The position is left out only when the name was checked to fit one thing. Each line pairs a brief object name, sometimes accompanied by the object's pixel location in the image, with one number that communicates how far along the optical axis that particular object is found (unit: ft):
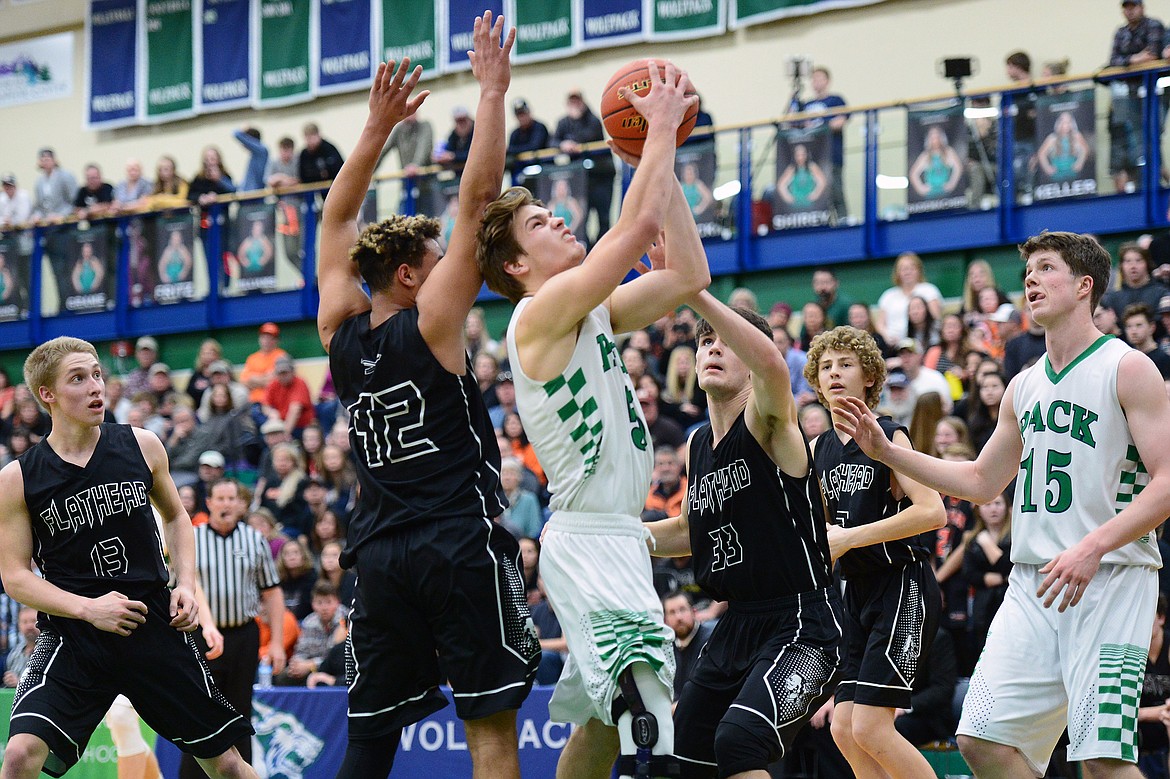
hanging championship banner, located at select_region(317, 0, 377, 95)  68.13
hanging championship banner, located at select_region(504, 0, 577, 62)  63.16
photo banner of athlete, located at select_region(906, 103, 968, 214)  46.83
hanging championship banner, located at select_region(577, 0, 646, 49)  61.62
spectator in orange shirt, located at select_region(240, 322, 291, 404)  57.77
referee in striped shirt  29.04
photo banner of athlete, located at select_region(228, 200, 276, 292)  59.76
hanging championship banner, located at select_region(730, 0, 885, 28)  57.72
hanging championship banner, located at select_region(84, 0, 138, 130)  74.74
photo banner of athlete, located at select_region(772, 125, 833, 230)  49.32
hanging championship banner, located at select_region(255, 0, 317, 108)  70.13
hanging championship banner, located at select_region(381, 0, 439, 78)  66.28
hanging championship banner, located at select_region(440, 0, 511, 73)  64.49
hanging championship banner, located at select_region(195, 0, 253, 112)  71.82
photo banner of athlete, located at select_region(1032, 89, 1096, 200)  44.37
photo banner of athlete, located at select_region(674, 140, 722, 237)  49.93
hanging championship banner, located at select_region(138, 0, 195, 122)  73.26
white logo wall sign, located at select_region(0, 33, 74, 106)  77.56
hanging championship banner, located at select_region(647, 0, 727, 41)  60.13
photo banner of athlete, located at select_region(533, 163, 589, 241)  51.57
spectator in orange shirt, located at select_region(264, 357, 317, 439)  54.24
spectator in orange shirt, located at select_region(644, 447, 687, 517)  37.67
